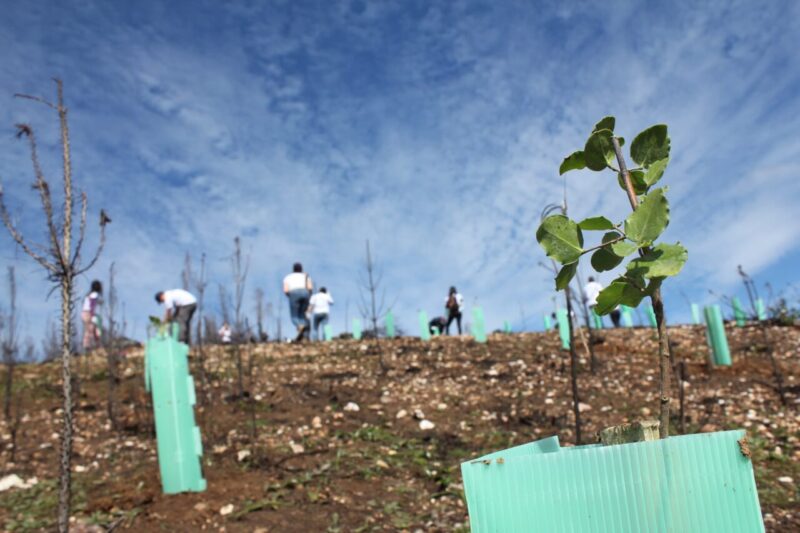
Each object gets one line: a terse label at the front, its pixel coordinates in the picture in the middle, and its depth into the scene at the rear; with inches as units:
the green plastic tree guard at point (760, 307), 418.6
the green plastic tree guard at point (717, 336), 289.7
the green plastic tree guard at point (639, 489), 31.1
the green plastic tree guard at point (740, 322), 406.0
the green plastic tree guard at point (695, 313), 484.7
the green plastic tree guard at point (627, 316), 477.8
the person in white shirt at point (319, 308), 470.9
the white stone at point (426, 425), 240.8
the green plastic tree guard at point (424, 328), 410.2
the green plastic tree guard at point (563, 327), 322.3
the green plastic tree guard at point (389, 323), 482.9
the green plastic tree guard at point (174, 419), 167.0
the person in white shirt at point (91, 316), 400.9
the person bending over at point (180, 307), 354.6
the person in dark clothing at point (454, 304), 512.1
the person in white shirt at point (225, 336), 493.0
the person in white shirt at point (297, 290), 415.2
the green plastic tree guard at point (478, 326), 392.5
